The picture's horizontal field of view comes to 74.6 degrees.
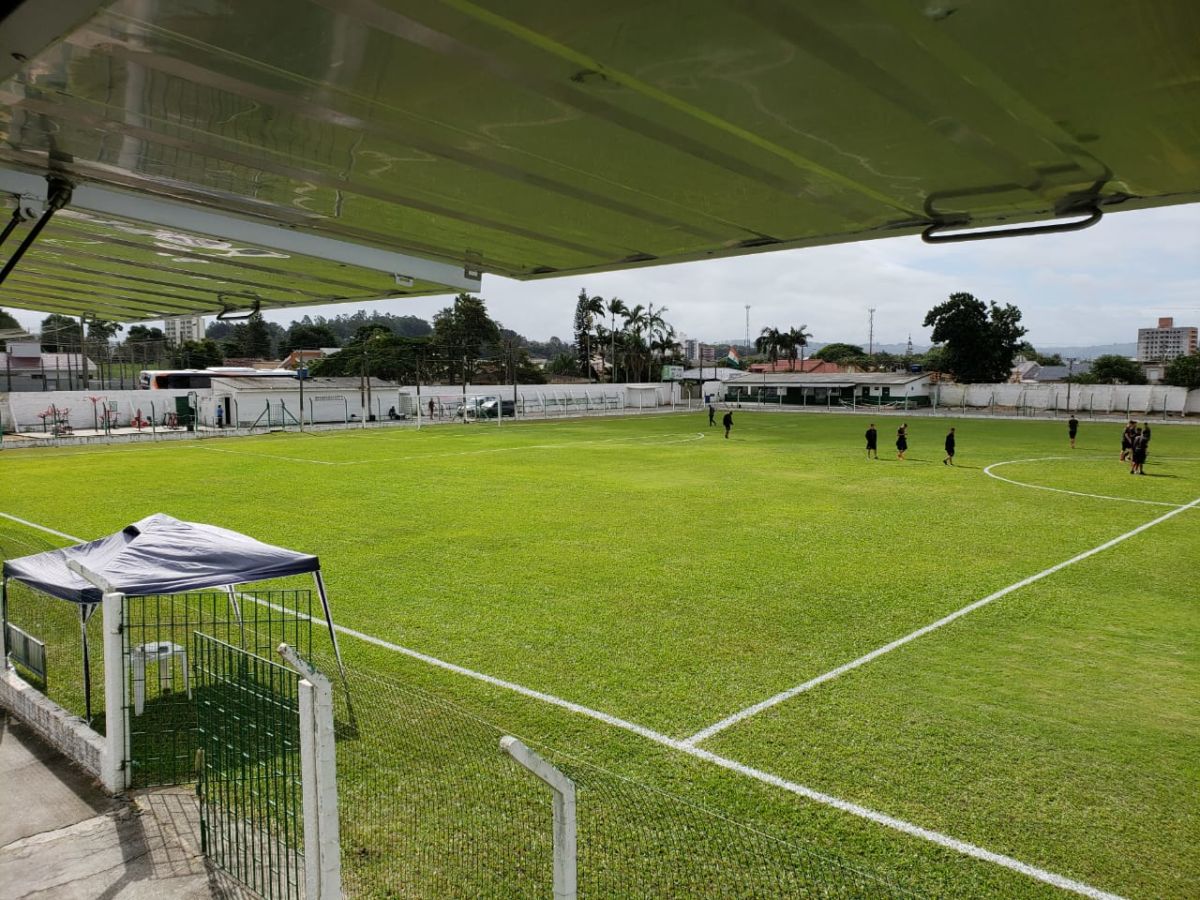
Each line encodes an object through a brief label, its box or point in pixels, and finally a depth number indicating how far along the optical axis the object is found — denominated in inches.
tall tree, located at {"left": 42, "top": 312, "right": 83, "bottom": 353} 2185.0
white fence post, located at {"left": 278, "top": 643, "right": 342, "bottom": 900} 149.3
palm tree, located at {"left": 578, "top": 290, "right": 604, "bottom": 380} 4387.3
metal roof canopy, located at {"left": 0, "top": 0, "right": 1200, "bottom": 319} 70.8
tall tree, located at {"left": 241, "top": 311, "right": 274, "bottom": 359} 4863.7
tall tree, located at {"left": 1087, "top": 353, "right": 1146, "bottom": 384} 3742.6
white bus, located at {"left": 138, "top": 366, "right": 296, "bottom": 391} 2340.1
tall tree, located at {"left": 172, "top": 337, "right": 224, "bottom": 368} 3503.9
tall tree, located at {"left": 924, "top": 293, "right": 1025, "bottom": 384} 3452.3
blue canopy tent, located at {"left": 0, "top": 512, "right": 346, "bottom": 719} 273.1
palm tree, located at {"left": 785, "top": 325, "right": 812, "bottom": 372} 5105.8
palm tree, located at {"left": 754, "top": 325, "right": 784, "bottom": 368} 5196.9
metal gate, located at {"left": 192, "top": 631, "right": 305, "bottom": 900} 189.8
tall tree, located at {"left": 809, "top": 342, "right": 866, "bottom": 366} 5601.9
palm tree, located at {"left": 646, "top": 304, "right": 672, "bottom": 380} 4439.0
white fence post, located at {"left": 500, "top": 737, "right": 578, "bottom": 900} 116.9
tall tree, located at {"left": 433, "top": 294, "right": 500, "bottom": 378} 3900.1
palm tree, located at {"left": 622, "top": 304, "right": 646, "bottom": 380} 4421.8
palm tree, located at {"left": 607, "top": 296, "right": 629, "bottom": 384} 4404.5
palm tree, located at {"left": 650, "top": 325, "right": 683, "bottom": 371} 4488.2
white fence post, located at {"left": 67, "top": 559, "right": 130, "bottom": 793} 229.9
